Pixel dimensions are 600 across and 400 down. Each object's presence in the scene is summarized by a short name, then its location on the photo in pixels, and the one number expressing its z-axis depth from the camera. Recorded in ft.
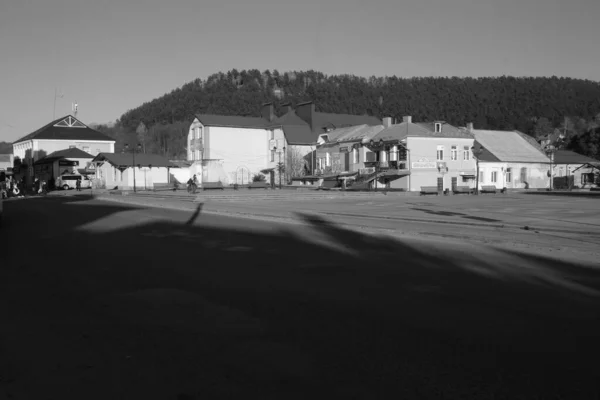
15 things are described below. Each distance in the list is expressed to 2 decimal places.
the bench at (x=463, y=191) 205.99
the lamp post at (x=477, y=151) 197.26
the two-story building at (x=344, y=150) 235.20
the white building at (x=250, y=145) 267.59
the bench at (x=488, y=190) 209.77
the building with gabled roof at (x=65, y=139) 299.99
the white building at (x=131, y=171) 210.59
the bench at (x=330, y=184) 238.85
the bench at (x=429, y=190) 188.67
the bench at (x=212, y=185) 213.05
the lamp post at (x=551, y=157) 267.02
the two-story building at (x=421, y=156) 216.74
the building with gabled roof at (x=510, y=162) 247.70
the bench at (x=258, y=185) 233.06
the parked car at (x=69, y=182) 237.86
